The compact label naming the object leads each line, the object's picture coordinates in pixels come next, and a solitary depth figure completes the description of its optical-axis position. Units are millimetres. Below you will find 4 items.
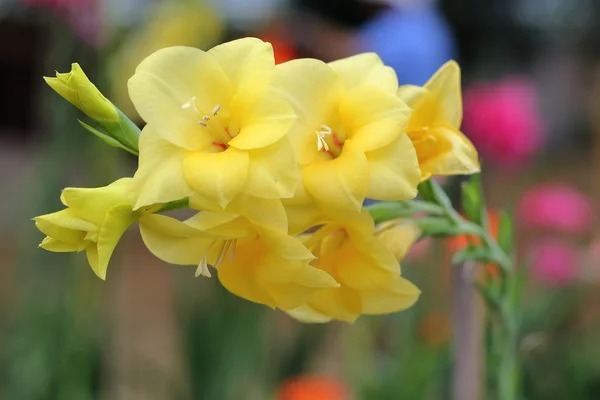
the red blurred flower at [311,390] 2318
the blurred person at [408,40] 2641
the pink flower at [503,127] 3082
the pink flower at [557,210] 3212
